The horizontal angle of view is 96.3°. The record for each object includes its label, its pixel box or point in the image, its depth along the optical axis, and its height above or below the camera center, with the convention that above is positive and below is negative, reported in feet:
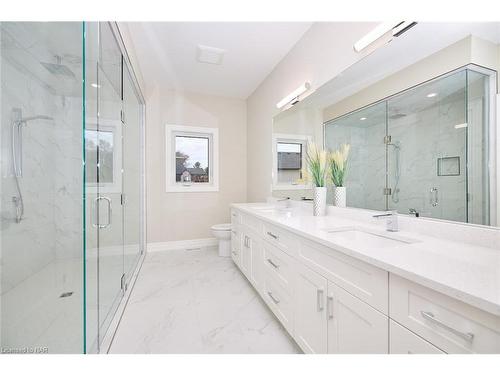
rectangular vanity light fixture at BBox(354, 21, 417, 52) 4.09 +2.98
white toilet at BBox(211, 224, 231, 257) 10.08 -2.38
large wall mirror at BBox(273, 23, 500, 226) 3.18 +1.15
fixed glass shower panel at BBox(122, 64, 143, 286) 7.25 +0.49
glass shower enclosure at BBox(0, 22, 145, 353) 4.23 +0.03
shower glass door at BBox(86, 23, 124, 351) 4.71 +0.21
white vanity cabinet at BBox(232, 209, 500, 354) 1.98 -1.48
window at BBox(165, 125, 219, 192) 11.25 +1.47
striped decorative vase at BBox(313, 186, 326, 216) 6.15 -0.41
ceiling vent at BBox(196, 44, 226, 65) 7.86 +4.83
